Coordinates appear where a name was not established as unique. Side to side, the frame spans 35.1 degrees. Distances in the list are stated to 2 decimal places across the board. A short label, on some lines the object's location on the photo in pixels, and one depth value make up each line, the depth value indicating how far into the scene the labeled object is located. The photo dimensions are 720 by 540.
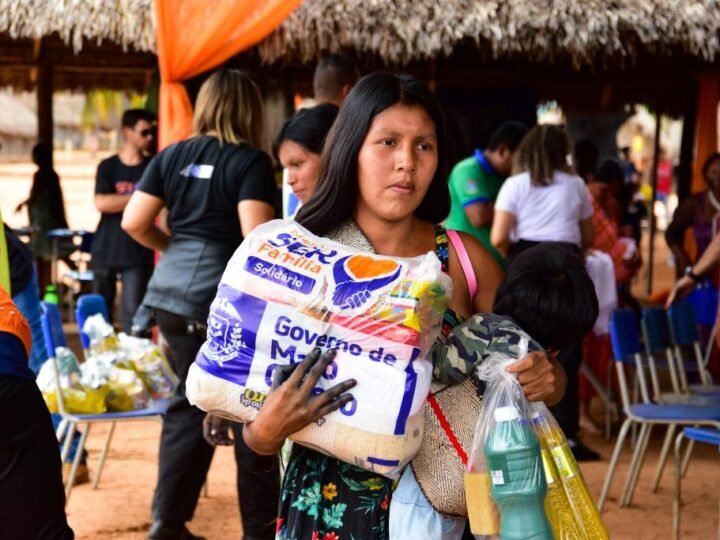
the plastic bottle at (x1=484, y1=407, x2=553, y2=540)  2.00
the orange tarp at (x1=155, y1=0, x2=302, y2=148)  6.59
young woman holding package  2.17
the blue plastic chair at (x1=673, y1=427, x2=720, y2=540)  4.88
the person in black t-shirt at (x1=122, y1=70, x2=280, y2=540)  4.46
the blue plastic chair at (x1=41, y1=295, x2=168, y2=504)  5.08
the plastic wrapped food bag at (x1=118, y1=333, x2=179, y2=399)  5.33
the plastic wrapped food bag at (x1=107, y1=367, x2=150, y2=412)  5.20
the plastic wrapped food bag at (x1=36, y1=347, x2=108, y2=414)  5.14
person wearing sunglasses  8.13
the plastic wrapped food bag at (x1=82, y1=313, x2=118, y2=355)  5.34
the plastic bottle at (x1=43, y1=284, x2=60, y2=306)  6.51
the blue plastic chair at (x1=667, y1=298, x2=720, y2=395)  6.25
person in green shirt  6.34
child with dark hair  2.12
